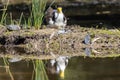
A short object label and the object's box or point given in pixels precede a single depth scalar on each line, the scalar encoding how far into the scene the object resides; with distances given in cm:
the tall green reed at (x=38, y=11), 1117
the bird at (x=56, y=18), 1219
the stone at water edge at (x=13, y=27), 1138
